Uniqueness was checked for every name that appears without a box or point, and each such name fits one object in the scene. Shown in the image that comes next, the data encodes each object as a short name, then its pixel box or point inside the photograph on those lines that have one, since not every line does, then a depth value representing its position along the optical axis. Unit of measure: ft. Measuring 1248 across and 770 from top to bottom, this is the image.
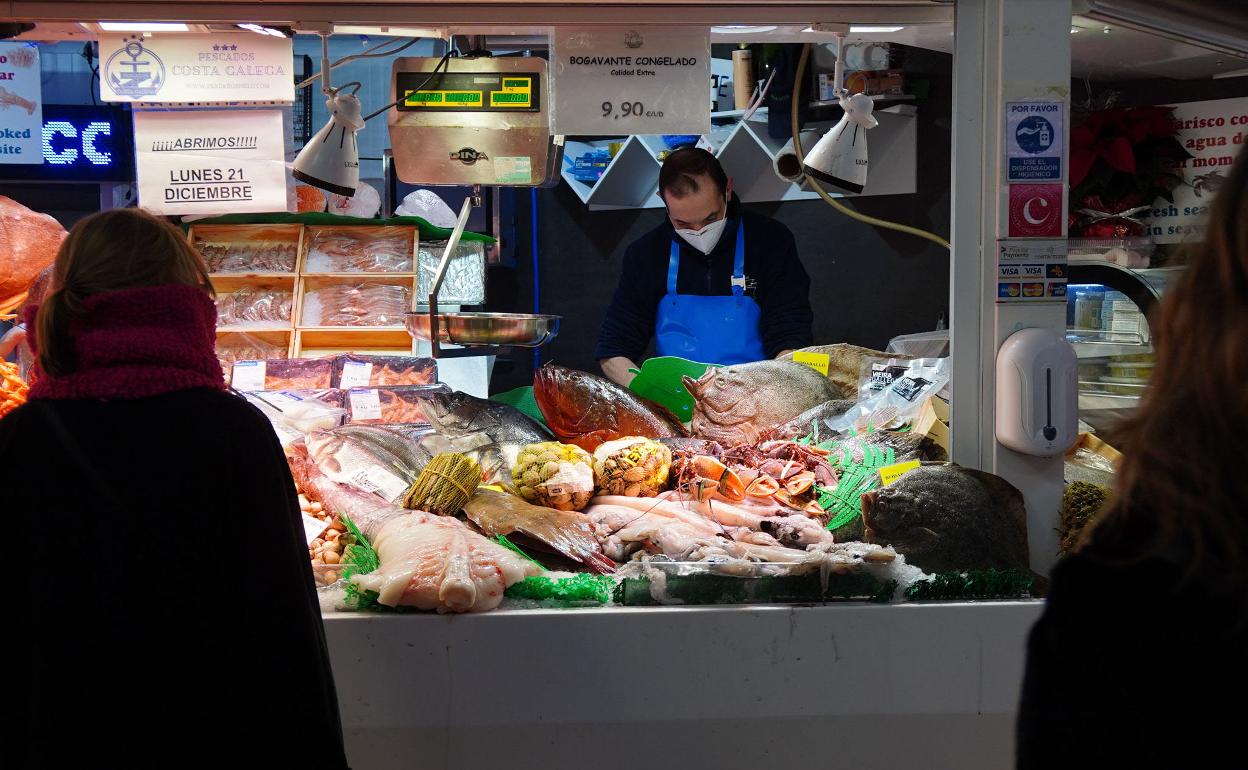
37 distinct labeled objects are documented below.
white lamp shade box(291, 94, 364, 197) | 12.67
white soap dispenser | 9.91
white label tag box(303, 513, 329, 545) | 10.03
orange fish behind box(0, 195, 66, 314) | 13.47
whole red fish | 11.55
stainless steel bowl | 11.01
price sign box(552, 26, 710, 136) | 11.03
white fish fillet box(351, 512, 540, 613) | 8.43
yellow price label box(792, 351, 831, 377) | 13.06
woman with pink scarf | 5.83
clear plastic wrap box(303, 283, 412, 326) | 20.05
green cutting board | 12.92
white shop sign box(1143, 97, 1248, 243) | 14.99
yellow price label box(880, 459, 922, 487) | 10.16
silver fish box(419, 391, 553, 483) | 11.18
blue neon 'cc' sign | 25.67
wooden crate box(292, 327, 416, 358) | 20.26
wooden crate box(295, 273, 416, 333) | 20.22
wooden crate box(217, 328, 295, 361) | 19.75
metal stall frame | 8.46
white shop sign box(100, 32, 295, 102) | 12.48
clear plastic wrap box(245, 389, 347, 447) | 12.07
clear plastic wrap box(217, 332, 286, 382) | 19.74
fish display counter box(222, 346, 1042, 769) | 8.47
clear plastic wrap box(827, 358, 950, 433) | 11.78
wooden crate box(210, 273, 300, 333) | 19.66
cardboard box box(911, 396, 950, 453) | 11.04
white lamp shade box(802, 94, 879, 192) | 12.25
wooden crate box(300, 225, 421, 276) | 20.33
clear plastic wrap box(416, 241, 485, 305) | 20.83
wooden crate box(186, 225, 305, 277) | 20.07
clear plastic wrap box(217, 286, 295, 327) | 19.79
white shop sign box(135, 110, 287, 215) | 13.25
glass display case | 12.97
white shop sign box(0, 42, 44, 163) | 20.62
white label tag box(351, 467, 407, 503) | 10.65
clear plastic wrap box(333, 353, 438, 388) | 15.67
